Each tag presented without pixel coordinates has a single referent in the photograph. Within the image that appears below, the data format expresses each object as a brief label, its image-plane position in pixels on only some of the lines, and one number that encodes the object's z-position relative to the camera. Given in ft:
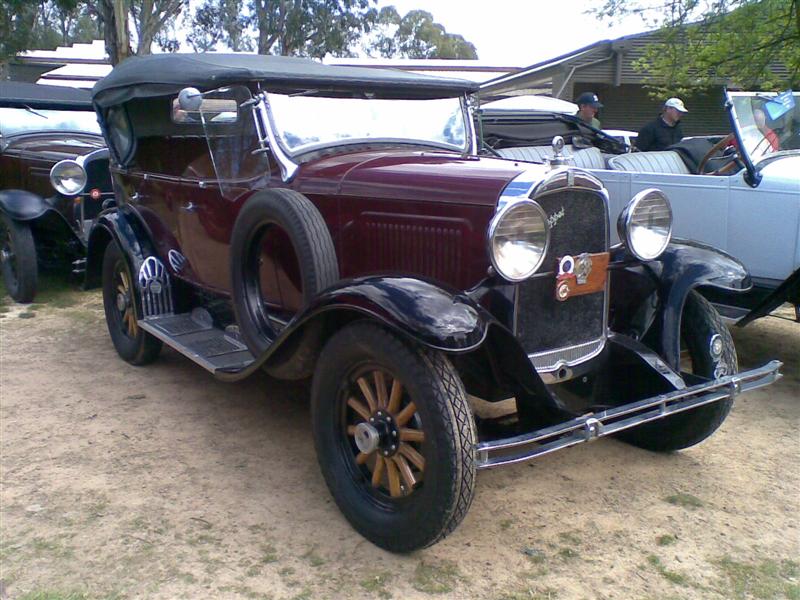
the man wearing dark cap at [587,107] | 28.32
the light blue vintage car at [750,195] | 16.11
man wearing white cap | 24.95
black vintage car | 22.48
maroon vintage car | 9.34
